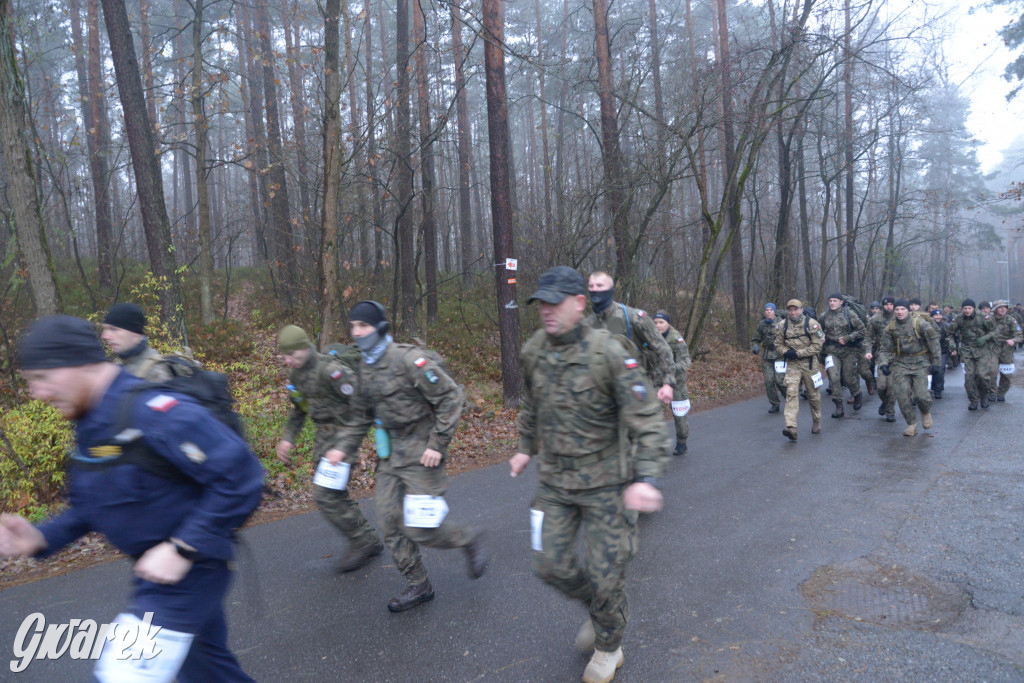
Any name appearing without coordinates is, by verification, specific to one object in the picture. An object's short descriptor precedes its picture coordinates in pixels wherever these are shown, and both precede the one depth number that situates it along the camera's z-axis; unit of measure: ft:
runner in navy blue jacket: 7.35
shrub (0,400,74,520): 22.17
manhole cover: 13.70
